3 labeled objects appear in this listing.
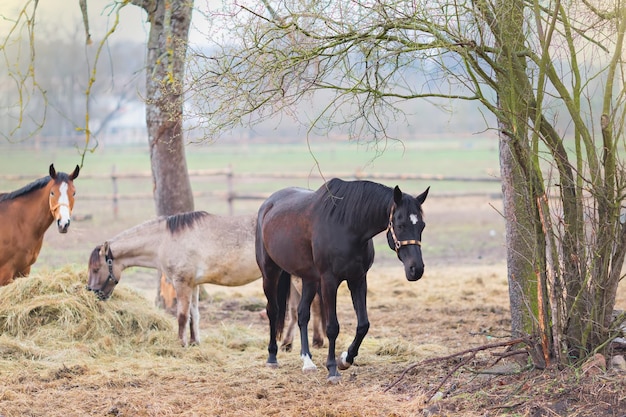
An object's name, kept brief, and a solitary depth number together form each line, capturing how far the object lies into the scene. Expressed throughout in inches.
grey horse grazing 612.1
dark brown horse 439.5
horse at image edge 639.1
